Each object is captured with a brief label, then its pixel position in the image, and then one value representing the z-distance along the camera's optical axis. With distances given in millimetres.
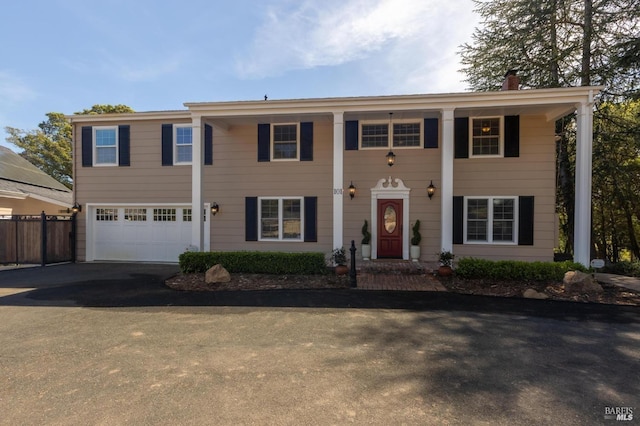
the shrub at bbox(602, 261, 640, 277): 9123
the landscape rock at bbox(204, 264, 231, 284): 7527
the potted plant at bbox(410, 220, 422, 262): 9625
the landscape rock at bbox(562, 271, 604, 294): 6598
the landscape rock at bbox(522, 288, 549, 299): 6352
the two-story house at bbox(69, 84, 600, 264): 8867
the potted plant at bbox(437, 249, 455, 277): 7879
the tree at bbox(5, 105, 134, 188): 23062
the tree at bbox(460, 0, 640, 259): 11148
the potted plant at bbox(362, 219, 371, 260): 9789
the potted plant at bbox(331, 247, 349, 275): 8156
